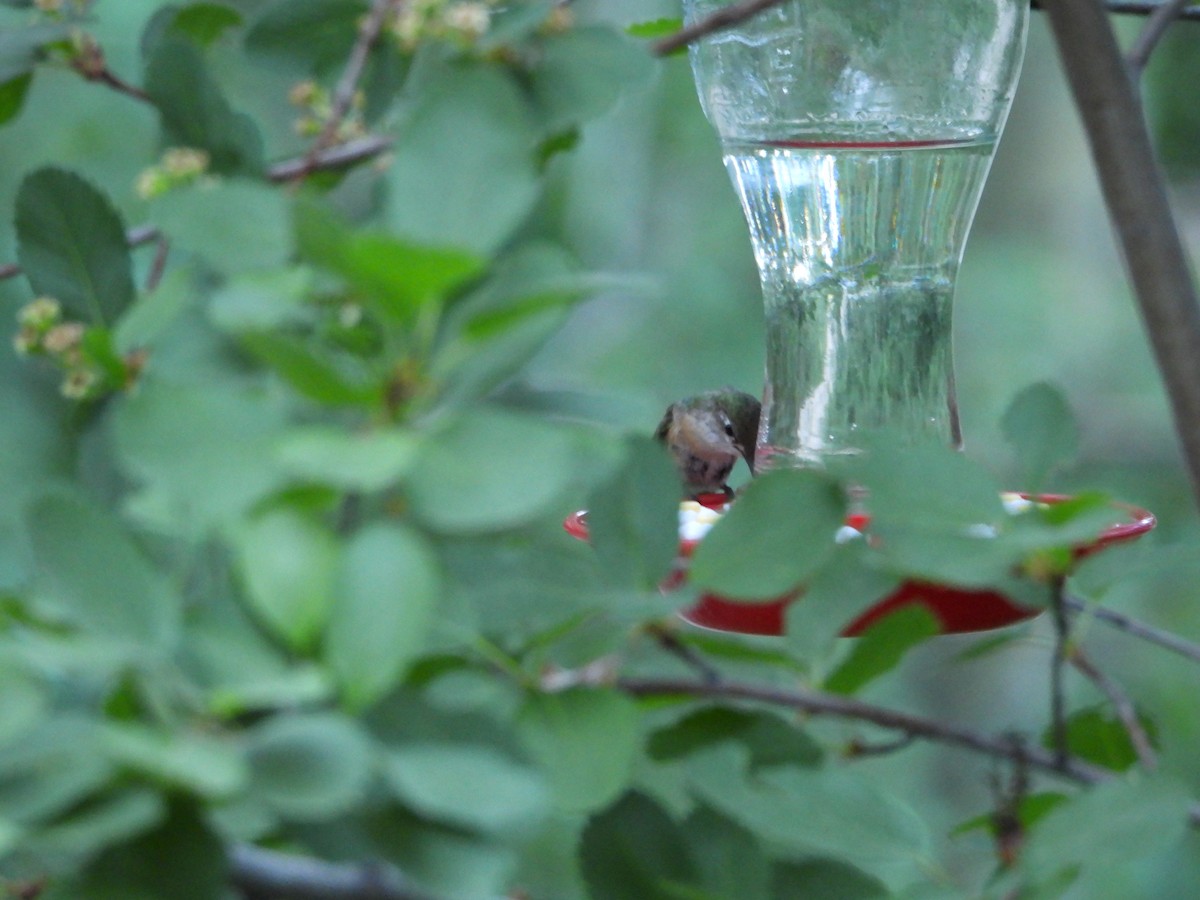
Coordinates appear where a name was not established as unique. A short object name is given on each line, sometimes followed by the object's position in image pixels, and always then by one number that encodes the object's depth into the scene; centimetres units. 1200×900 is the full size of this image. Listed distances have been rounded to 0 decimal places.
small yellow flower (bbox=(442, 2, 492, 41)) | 432
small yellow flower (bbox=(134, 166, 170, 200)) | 438
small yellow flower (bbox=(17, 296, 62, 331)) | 461
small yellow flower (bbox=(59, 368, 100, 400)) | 448
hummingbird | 484
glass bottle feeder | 485
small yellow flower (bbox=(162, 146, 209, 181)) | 452
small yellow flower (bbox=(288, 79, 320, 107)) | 469
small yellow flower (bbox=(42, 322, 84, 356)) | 454
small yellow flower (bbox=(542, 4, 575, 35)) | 466
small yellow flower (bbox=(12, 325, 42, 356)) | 464
